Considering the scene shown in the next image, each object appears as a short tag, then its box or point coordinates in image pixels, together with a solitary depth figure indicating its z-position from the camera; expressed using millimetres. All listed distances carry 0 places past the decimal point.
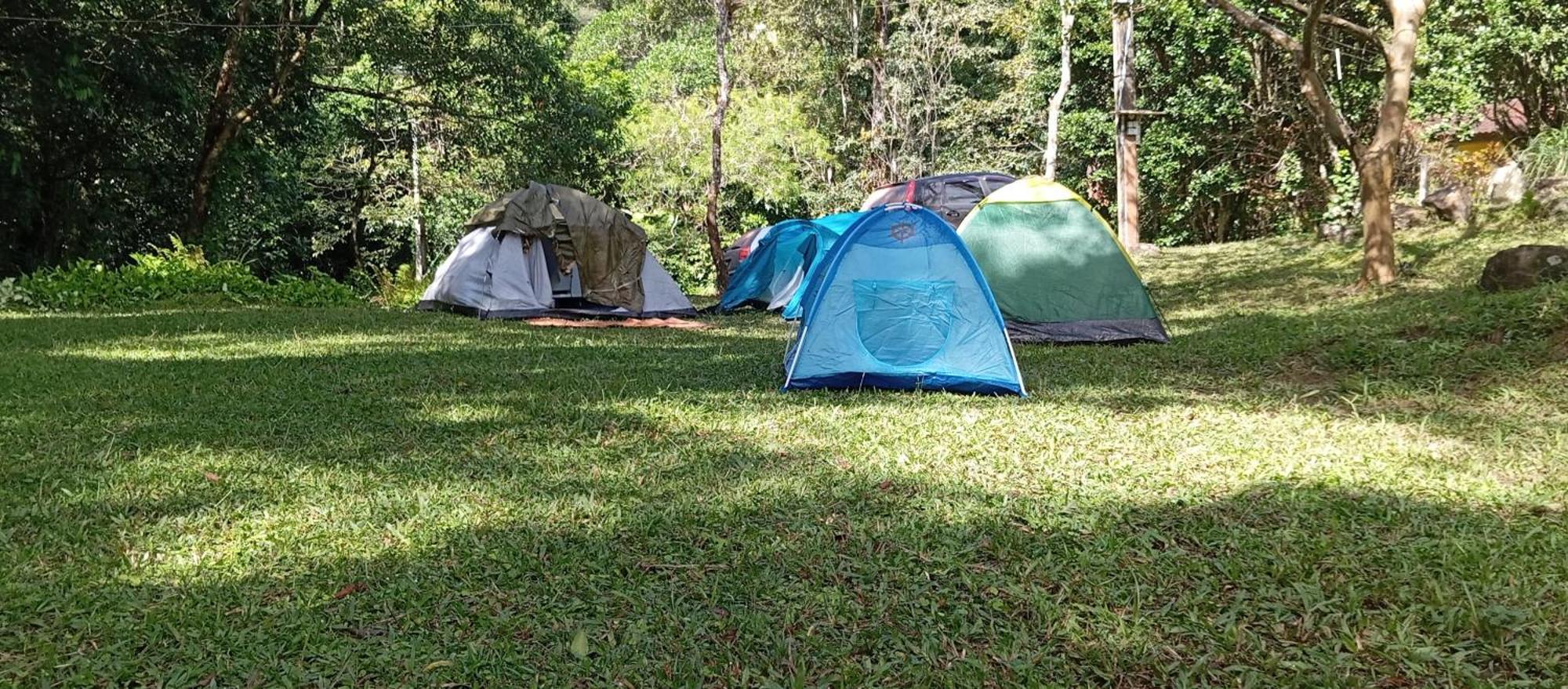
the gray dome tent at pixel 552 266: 9914
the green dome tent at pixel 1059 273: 7219
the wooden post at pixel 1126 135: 13828
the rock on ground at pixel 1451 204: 10383
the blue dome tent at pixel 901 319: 5340
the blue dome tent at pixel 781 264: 10781
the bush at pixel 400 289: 11906
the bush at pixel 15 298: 9853
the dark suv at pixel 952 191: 12422
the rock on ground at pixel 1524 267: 6176
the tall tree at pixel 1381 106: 7535
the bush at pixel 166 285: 10023
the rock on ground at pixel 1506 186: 10008
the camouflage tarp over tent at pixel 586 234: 10039
